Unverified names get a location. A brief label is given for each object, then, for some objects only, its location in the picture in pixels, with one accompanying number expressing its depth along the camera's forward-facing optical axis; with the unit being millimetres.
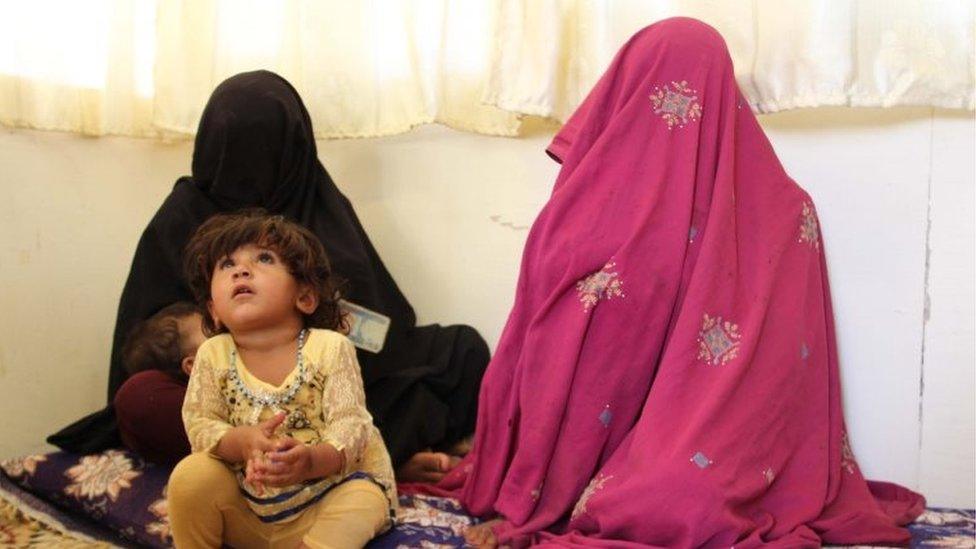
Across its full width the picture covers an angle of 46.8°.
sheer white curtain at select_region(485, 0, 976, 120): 2064
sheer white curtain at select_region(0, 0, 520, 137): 2523
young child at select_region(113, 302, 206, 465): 2068
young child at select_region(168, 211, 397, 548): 1698
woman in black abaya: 2297
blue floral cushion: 1912
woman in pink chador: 1787
